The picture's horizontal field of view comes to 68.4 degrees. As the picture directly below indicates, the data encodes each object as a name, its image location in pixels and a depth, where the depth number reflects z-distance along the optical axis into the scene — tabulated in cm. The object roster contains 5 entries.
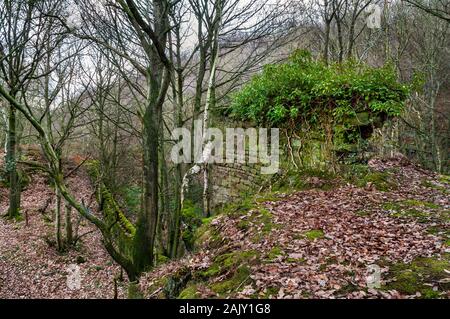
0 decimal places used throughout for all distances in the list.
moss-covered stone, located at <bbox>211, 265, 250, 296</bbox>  369
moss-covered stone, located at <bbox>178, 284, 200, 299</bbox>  369
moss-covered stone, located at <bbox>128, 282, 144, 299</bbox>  511
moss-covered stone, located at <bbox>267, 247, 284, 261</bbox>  417
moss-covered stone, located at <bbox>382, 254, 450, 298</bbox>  320
